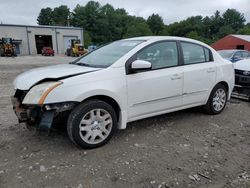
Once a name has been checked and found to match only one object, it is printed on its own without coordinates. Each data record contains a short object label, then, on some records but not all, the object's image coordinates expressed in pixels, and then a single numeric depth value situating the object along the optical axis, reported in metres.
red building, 27.47
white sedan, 3.02
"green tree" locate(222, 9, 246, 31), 89.54
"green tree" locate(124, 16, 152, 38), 73.98
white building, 39.44
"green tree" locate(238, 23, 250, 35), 65.57
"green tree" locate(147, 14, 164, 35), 86.38
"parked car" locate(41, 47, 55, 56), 35.66
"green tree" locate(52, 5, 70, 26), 91.88
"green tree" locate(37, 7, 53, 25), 98.25
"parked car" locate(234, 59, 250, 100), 5.84
